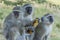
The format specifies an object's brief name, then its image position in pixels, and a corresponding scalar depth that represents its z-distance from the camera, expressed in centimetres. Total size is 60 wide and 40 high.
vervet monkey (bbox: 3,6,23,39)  440
